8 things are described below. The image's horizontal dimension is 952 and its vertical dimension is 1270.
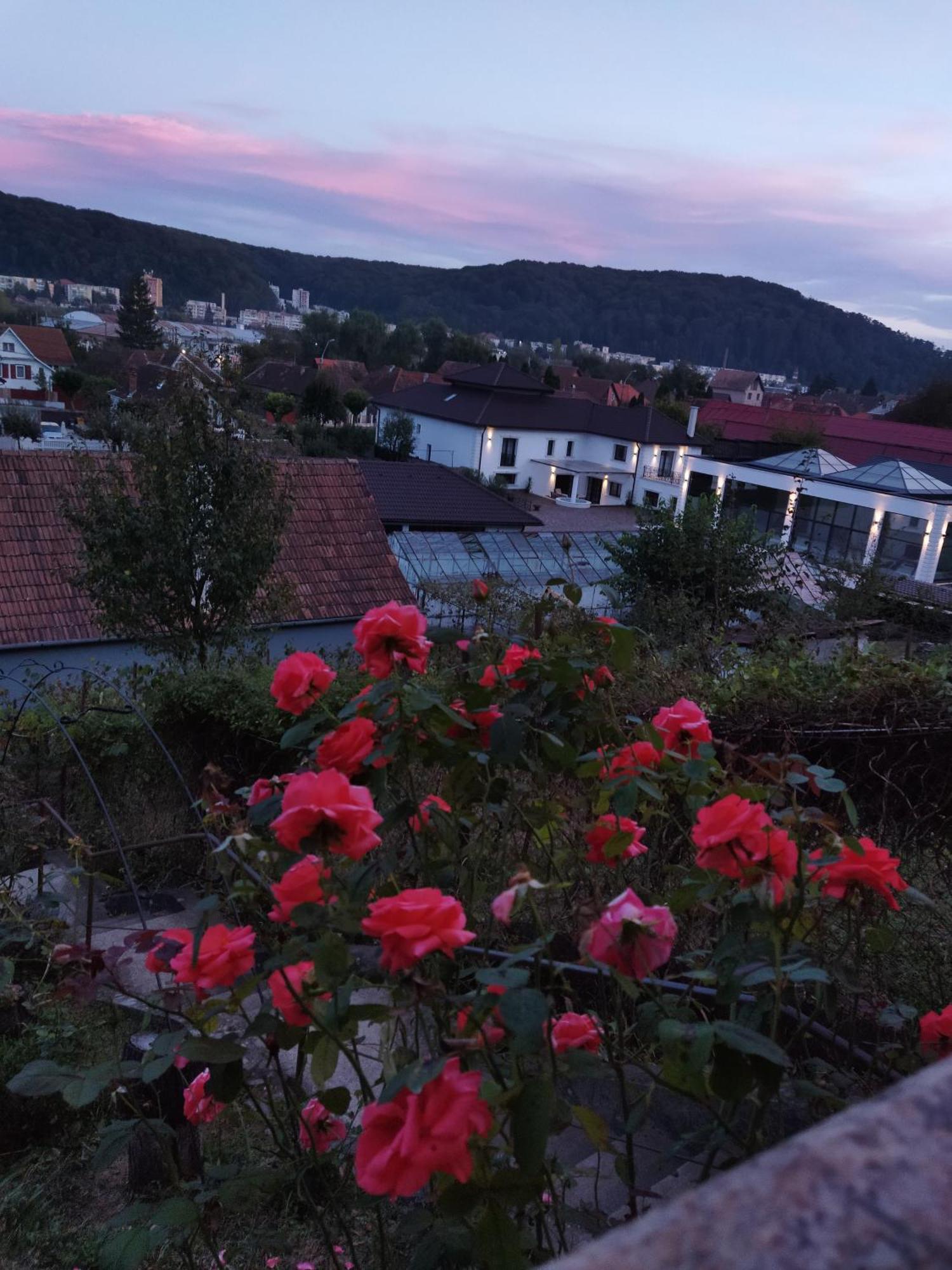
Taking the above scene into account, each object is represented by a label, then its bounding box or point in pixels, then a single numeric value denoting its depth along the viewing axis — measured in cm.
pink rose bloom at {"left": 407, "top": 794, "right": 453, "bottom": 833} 156
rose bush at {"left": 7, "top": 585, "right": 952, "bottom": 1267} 100
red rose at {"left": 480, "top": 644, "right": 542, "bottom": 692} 174
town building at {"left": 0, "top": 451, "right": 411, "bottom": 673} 1104
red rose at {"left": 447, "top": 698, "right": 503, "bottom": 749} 160
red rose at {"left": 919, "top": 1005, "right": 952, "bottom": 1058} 146
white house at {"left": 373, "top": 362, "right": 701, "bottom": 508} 3844
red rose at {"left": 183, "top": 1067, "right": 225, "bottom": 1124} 160
